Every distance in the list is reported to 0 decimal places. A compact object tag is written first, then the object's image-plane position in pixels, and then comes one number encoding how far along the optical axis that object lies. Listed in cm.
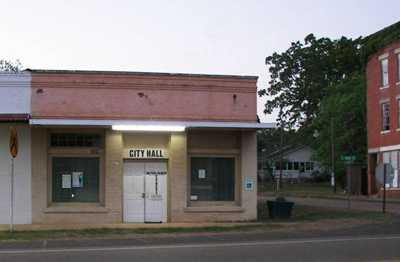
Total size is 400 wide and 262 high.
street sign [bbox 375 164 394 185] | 3166
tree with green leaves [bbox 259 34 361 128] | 8281
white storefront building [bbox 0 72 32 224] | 2666
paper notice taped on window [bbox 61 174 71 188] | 2733
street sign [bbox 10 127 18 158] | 2245
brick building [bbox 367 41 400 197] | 4916
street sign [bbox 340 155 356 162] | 3533
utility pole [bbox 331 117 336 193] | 6303
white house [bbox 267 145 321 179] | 10844
